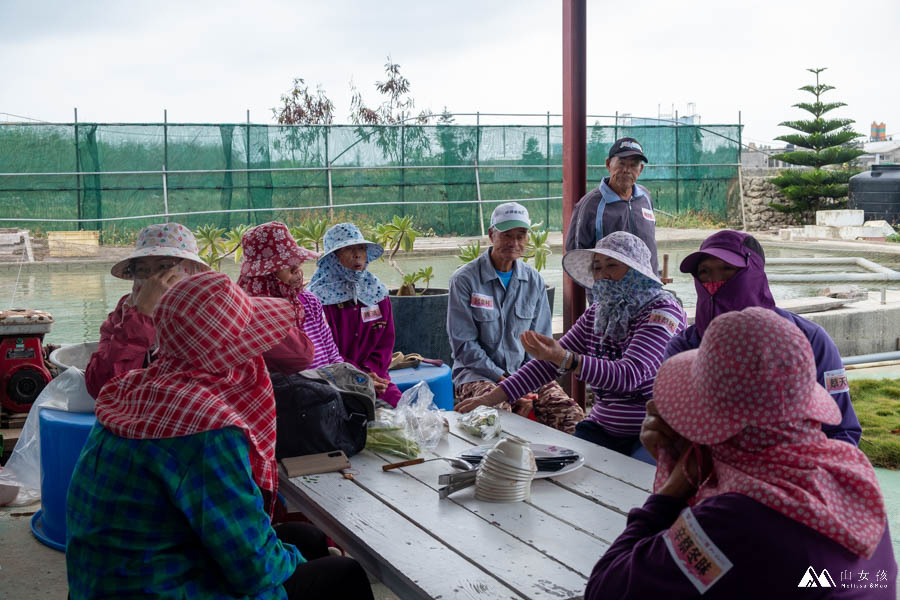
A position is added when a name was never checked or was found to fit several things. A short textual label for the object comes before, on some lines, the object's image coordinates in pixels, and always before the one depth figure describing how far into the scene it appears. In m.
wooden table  1.59
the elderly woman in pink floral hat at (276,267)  3.15
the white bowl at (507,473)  1.96
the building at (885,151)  30.08
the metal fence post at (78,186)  12.12
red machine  4.38
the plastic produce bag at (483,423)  2.55
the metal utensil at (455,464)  2.17
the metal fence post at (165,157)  12.47
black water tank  18.16
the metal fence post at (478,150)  14.43
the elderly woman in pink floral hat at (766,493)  1.17
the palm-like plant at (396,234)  5.67
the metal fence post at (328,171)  13.63
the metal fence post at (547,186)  14.93
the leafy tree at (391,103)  20.94
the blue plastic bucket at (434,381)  3.79
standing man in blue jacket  4.50
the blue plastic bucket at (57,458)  3.02
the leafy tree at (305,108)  20.73
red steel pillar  4.24
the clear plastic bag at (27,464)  3.70
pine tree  19.45
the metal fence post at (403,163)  13.96
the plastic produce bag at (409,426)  2.38
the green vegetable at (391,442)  2.35
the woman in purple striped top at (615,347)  2.71
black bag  2.28
